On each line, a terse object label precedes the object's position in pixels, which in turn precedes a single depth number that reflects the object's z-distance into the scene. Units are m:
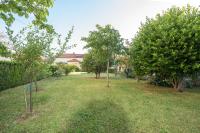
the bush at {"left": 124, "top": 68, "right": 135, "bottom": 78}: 15.59
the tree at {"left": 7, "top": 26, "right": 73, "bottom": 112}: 4.11
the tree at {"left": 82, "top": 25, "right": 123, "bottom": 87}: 8.72
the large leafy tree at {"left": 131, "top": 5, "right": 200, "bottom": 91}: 6.27
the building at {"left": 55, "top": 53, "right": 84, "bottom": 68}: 43.15
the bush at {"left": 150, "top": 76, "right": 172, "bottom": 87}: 9.41
